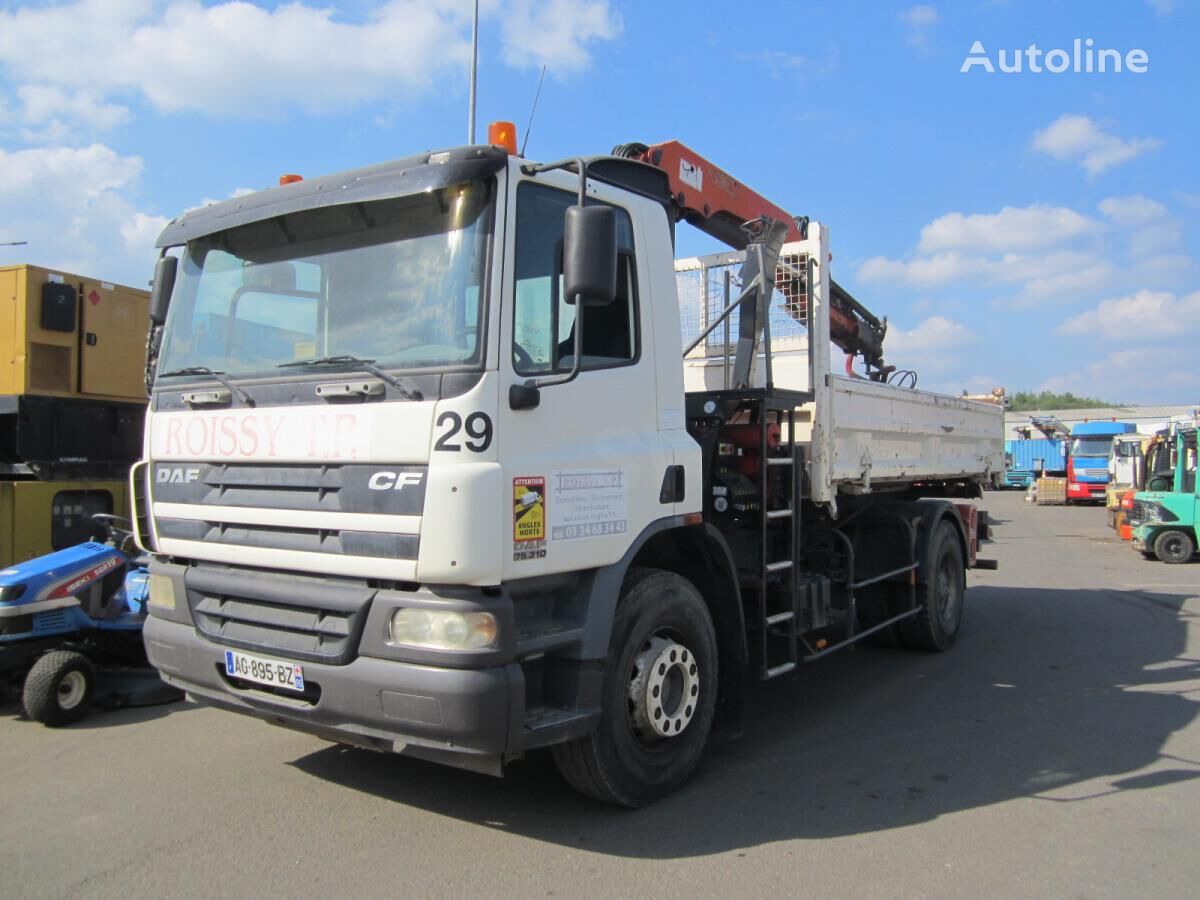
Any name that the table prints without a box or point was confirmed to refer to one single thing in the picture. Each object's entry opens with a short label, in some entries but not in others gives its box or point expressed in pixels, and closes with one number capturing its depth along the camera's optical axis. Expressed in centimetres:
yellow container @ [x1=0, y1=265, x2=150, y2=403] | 810
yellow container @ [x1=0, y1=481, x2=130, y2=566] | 764
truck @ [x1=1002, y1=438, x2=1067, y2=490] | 3825
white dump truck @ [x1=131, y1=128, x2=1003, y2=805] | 341
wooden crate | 3192
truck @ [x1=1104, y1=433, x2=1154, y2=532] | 1947
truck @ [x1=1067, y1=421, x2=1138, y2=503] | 3050
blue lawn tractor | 550
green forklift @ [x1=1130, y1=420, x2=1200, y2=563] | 1538
